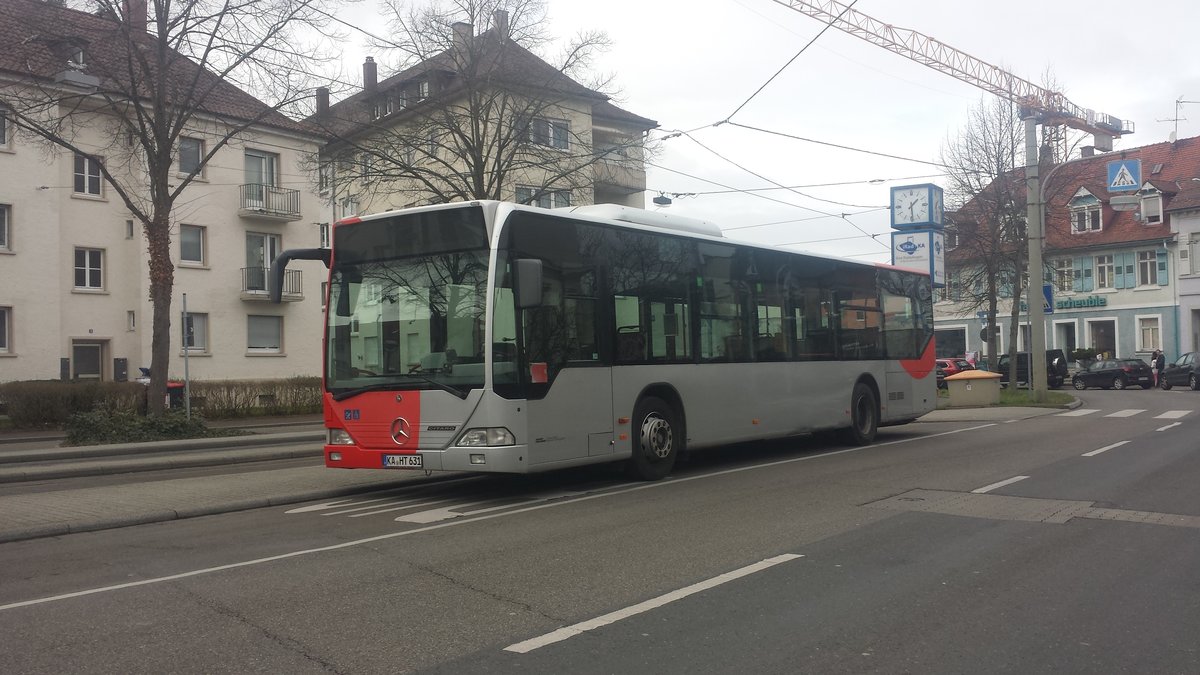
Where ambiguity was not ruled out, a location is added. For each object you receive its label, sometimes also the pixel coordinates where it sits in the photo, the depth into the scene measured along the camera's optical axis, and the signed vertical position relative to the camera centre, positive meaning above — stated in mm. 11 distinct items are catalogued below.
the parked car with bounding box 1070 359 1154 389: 43188 -1048
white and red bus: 10406 +274
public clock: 29969 +4452
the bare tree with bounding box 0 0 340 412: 19781 +6028
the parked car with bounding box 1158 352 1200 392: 40250 -932
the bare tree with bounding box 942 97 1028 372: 34656 +5418
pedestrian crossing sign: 28938 +5066
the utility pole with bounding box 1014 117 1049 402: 27891 +2557
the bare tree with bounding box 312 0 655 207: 22547 +5811
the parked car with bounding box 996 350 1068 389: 44281 -730
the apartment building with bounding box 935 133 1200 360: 50906 +4519
